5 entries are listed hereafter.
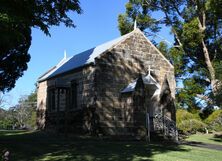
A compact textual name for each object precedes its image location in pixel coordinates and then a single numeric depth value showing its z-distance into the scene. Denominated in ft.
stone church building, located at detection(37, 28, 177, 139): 48.31
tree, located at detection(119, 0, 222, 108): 73.95
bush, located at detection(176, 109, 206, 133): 66.27
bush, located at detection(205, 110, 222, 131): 66.78
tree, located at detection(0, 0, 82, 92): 21.77
